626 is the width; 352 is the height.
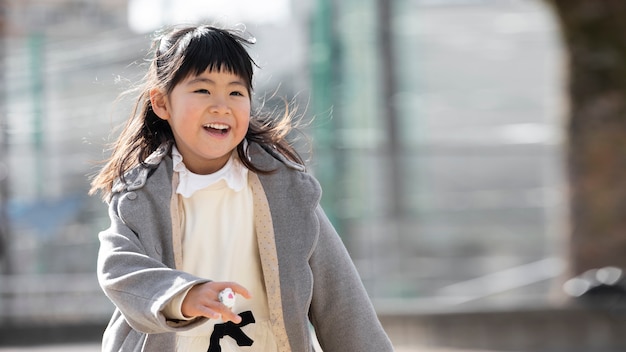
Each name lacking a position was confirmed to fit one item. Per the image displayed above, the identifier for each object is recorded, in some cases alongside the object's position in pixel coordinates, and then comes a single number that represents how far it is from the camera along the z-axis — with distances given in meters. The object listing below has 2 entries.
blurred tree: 11.13
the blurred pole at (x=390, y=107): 11.03
